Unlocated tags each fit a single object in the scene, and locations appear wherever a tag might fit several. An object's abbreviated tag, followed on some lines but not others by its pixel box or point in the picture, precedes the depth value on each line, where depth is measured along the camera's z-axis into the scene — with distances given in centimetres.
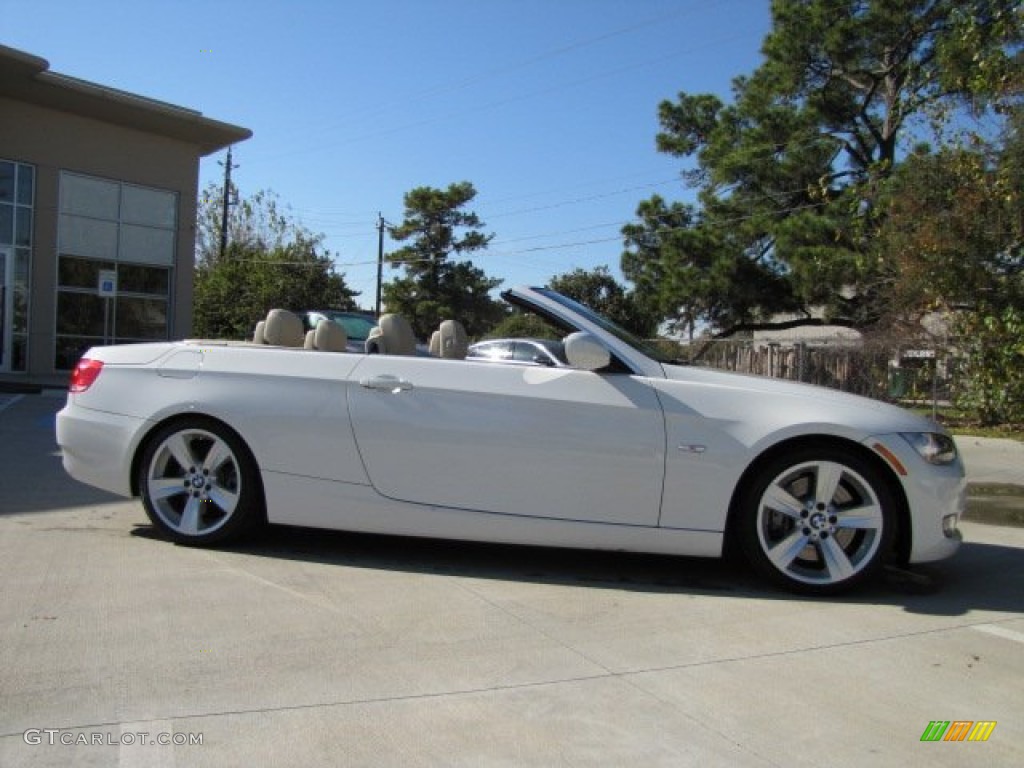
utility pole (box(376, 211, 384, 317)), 4512
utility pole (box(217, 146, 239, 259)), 4262
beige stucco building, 1948
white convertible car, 446
